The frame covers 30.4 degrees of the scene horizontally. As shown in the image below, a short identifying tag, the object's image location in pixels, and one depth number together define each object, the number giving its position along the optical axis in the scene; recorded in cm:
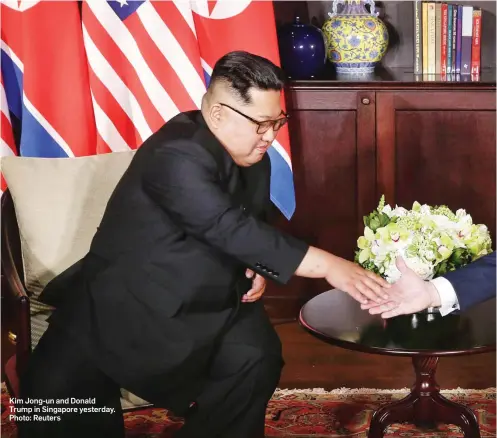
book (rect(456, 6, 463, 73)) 436
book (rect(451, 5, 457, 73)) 435
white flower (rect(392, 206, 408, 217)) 287
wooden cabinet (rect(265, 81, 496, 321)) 427
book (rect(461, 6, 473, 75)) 436
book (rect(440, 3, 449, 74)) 435
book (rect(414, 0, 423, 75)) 437
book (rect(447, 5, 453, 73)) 435
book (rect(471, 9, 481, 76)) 436
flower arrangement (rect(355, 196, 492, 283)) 275
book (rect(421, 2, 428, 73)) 436
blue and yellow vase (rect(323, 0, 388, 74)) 434
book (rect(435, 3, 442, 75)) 435
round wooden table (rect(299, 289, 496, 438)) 252
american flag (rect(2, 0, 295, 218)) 393
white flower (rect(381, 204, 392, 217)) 289
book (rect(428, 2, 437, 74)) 435
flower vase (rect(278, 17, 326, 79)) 426
